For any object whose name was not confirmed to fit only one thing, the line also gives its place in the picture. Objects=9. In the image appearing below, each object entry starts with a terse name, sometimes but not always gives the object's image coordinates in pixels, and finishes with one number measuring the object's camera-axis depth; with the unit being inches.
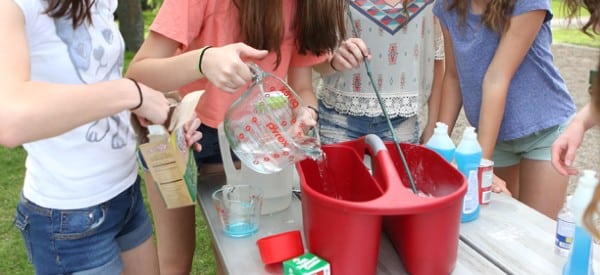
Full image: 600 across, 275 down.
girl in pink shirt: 50.5
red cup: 47.5
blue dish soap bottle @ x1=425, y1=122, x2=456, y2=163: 57.5
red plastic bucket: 42.4
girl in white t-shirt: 39.0
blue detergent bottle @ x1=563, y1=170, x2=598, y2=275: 43.3
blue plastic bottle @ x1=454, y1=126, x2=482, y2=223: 55.8
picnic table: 48.8
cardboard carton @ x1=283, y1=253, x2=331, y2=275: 44.1
